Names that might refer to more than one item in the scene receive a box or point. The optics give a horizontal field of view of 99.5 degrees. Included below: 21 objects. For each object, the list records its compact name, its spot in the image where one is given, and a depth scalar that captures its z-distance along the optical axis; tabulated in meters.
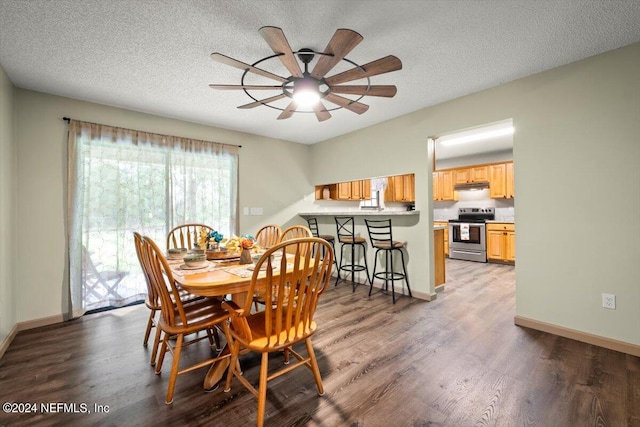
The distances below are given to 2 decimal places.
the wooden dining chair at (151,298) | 1.91
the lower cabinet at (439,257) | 3.69
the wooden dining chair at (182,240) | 2.92
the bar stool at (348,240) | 3.99
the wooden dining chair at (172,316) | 1.60
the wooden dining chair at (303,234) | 2.63
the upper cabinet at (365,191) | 5.59
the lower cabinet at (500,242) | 5.40
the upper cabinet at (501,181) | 5.70
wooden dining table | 1.48
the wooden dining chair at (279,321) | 1.40
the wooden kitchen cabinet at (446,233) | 6.49
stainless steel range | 5.71
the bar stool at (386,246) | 3.49
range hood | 6.03
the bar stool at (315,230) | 4.43
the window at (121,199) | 2.98
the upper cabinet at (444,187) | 6.62
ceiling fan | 1.52
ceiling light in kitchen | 3.99
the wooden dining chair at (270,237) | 3.16
